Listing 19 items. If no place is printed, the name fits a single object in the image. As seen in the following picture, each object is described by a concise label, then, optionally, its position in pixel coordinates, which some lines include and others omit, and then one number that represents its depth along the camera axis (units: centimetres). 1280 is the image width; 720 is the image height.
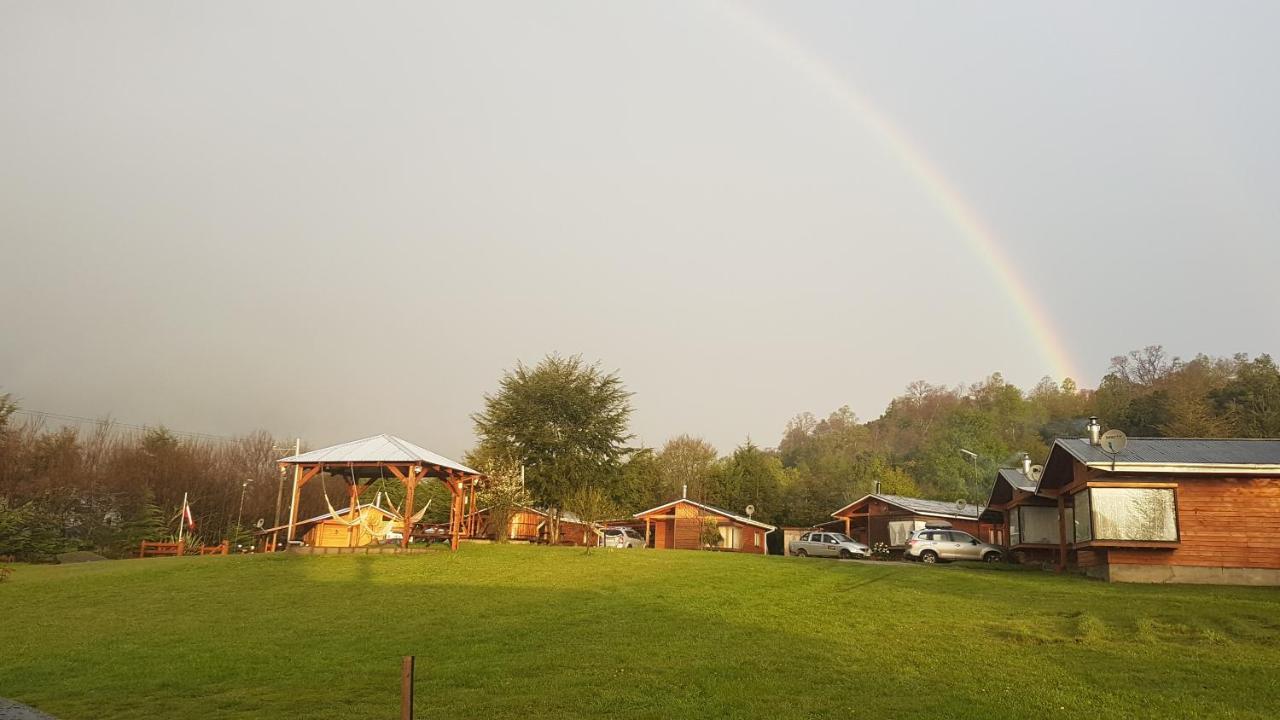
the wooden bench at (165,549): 3764
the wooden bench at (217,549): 3831
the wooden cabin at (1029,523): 3450
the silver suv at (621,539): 5261
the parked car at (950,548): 3769
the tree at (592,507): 3831
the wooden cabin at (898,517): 5141
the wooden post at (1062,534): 2889
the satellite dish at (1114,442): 2642
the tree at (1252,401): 6397
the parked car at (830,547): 4334
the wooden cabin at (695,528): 5681
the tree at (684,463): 8579
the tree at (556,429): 4759
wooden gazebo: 3189
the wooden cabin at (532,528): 4762
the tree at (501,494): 4019
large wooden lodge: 2450
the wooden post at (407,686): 543
